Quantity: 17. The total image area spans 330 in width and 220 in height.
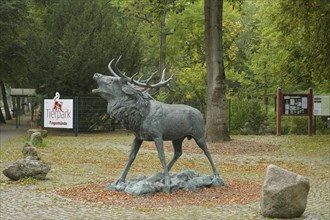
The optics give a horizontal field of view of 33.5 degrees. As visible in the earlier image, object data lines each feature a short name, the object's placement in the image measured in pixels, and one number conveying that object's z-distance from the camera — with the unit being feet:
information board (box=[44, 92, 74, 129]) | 97.96
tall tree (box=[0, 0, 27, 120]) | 100.42
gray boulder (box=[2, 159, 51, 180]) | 42.75
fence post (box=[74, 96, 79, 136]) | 101.50
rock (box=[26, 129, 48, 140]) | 86.38
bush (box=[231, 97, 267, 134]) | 108.99
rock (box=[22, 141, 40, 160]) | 50.76
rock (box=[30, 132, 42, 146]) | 75.87
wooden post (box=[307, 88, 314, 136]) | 101.24
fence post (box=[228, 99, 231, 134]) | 109.50
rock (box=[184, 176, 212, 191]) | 38.41
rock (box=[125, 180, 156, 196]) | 36.17
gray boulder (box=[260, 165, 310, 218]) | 29.66
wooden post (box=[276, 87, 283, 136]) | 101.65
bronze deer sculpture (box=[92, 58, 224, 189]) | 37.27
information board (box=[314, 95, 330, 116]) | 103.24
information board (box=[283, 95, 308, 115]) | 102.17
